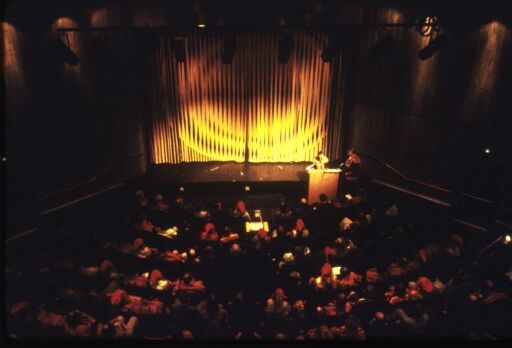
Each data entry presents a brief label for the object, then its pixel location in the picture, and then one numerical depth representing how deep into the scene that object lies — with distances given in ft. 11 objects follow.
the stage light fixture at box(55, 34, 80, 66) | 23.82
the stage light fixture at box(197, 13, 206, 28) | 32.04
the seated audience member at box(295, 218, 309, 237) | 23.07
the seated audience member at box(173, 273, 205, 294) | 18.37
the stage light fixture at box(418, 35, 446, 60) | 23.56
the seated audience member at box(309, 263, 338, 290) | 18.17
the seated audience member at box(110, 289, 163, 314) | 17.38
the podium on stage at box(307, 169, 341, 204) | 29.27
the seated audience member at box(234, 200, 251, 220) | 24.30
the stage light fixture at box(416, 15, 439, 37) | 22.75
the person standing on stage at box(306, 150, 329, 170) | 29.77
